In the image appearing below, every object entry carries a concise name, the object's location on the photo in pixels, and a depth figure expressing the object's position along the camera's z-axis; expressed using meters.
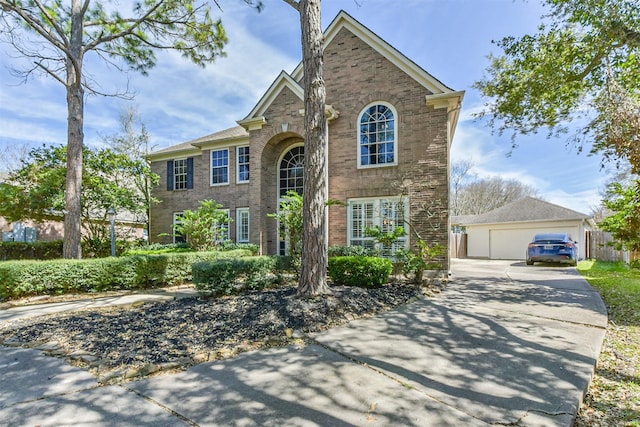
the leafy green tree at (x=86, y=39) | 10.07
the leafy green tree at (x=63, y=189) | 12.46
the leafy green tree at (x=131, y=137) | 21.78
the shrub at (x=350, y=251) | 10.80
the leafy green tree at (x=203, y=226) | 12.33
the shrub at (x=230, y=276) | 7.09
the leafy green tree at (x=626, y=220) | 5.79
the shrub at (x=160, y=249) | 13.61
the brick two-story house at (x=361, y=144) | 10.51
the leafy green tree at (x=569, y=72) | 7.39
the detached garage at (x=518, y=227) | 18.88
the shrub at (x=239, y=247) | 12.87
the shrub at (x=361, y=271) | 8.16
